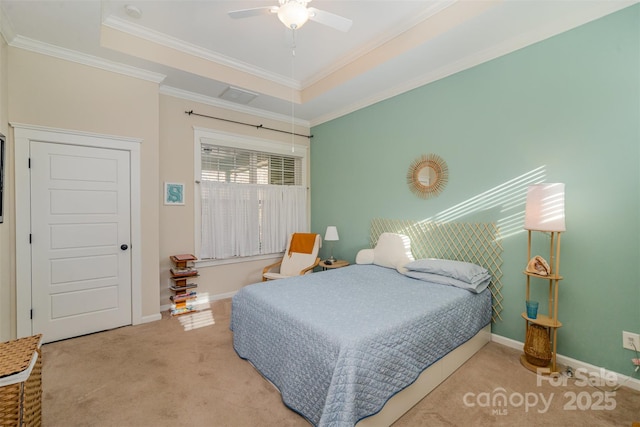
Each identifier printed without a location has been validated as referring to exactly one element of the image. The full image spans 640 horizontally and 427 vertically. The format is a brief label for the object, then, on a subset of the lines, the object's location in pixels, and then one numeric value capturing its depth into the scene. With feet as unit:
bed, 4.85
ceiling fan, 6.26
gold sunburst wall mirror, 10.11
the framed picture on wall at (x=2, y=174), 6.93
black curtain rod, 12.12
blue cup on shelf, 7.30
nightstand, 12.94
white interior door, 8.72
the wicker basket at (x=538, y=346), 7.12
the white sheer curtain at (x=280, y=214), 14.33
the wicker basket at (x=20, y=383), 4.16
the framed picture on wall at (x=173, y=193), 11.53
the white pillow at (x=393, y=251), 10.66
